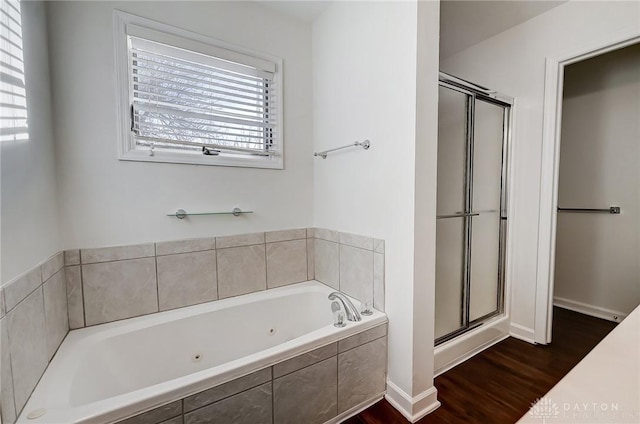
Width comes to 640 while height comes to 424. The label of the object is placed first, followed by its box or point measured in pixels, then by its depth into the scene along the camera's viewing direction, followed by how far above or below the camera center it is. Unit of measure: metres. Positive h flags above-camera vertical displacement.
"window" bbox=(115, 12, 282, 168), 1.56 +0.64
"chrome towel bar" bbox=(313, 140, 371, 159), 1.65 +0.33
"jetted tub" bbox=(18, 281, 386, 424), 0.97 -0.78
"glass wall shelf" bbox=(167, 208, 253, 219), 1.68 -0.11
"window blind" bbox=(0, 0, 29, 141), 0.89 +0.43
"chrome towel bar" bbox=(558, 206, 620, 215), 2.39 -0.14
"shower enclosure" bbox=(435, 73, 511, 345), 1.97 -0.09
